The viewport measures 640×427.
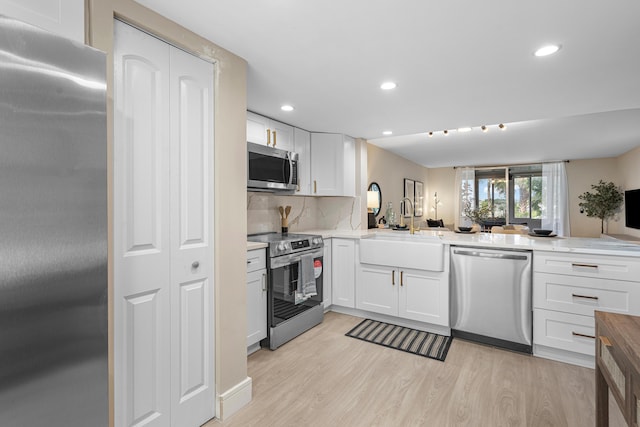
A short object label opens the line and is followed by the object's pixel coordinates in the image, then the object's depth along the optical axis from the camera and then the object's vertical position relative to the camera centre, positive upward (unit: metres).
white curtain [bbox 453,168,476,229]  8.78 +0.67
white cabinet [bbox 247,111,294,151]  2.99 +0.84
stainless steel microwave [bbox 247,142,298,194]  2.79 +0.44
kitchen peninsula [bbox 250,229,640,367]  2.34 -0.59
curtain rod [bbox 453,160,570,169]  7.85 +1.28
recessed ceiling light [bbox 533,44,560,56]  1.79 +0.96
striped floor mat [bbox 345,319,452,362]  2.72 -1.17
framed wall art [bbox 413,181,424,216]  7.94 +0.43
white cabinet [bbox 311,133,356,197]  3.88 +0.63
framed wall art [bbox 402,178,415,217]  7.17 +0.57
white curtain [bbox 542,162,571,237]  7.60 +0.37
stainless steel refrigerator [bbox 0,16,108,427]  0.80 -0.04
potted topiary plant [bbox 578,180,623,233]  6.57 +0.26
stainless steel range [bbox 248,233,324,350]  2.71 -0.66
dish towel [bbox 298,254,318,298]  3.01 -0.61
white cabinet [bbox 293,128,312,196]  3.65 +0.67
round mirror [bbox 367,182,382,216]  5.48 +0.44
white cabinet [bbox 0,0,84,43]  0.98 +0.67
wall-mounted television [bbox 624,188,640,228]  5.56 +0.09
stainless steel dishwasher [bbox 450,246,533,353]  2.68 -0.74
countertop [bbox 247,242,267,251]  2.51 -0.25
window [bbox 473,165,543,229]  8.23 +0.53
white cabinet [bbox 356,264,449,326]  3.04 -0.81
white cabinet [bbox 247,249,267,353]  2.53 -0.69
